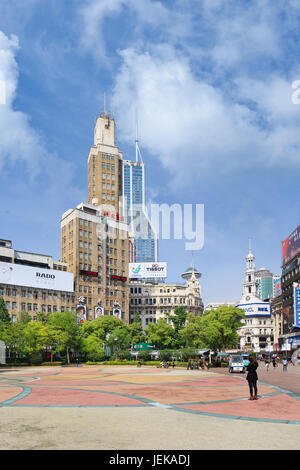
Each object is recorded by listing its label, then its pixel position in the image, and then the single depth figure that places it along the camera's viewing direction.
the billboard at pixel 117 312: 139.25
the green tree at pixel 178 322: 120.16
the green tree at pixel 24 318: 89.88
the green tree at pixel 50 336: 79.88
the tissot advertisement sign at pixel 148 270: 161.50
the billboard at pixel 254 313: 199.38
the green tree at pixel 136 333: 121.34
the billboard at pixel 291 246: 119.06
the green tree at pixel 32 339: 77.94
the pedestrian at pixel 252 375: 21.64
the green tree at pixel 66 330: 82.31
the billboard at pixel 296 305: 104.38
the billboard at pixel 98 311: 133.79
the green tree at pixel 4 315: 86.12
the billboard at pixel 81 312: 128.12
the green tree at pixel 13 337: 77.19
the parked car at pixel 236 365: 48.26
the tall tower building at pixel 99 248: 133.88
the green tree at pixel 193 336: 90.44
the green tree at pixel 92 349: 85.62
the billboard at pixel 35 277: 112.94
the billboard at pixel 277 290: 171.38
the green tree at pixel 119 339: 97.66
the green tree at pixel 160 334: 109.94
